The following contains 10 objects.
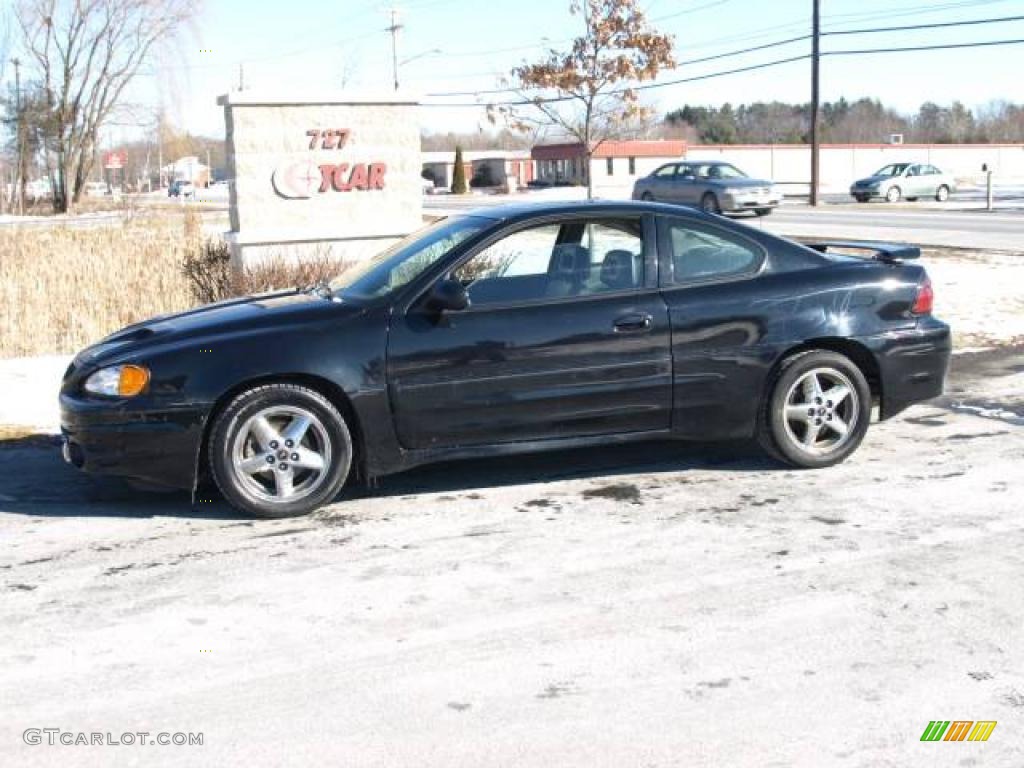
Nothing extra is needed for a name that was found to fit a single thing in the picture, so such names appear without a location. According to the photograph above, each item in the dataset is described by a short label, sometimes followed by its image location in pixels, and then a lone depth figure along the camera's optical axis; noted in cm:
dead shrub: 1203
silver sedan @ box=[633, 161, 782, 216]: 3259
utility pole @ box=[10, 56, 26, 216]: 5466
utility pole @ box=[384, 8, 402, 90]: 6588
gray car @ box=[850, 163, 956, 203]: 4316
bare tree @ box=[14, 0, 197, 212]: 5738
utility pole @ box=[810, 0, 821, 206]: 3872
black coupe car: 578
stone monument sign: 1320
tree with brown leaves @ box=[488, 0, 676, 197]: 2414
